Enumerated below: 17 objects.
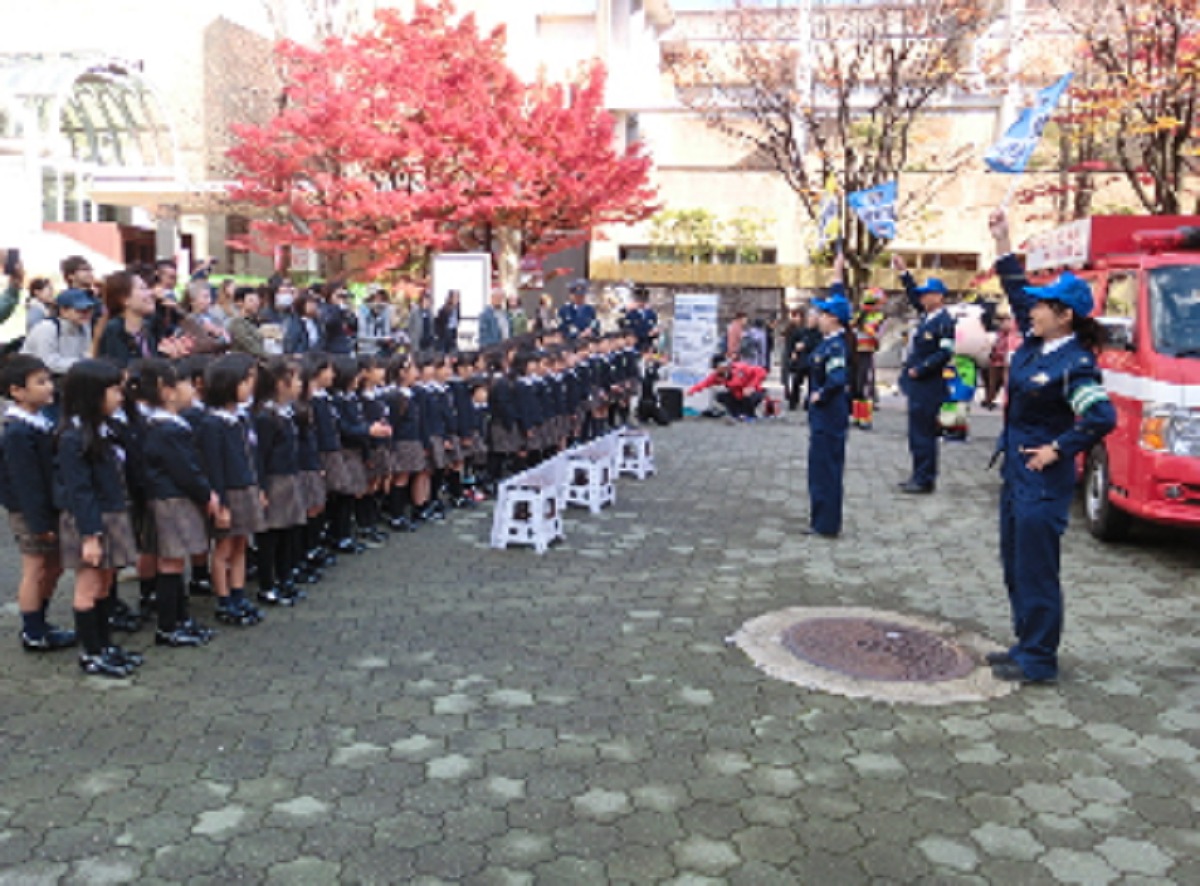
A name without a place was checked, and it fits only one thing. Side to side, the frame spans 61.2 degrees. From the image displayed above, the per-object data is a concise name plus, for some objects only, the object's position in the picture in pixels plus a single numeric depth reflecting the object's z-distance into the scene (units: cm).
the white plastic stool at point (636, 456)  1048
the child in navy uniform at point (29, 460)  485
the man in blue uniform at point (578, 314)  1639
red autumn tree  1695
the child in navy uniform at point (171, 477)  519
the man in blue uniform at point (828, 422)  802
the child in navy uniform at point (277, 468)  605
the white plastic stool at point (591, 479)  884
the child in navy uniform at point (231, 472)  558
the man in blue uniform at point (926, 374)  974
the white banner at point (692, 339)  1611
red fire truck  712
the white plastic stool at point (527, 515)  745
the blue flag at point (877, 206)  1230
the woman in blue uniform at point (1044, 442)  480
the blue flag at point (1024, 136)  728
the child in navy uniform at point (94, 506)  478
